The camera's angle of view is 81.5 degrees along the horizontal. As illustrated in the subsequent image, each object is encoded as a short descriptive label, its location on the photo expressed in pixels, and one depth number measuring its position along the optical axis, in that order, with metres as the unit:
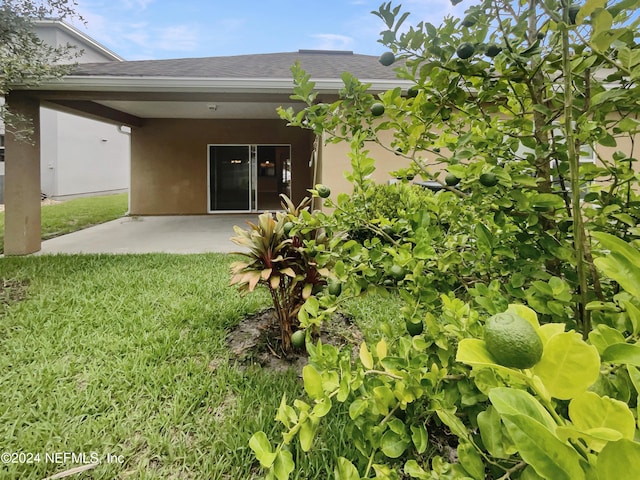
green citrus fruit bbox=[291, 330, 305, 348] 1.49
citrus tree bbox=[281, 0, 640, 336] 1.03
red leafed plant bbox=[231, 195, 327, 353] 2.78
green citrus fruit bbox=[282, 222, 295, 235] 1.76
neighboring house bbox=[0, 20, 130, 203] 16.55
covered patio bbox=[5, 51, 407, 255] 6.30
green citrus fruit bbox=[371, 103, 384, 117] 1.37
